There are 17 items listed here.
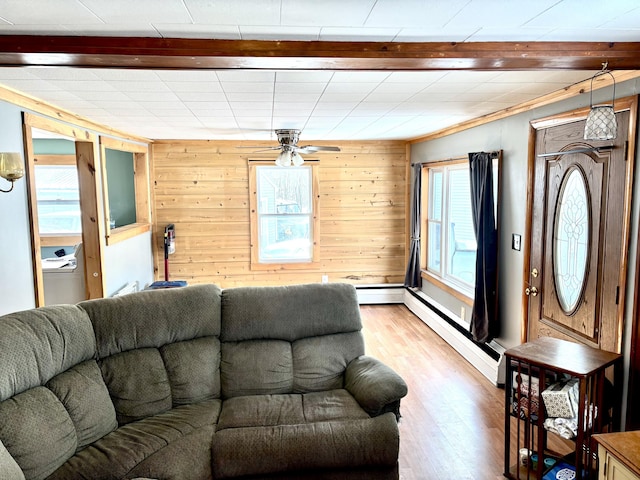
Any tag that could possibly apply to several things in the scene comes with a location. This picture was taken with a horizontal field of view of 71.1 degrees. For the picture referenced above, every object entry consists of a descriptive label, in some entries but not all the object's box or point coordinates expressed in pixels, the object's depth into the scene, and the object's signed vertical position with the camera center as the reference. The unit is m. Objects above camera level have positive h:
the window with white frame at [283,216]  6.49 -0.25
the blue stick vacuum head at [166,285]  5.17 -0.99
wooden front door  2.65 -0.26
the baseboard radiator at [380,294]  6.70 -1.43
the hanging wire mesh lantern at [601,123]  2.21 +0.36
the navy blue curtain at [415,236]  6.09 -0.54
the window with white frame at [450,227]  4.94 -0.36
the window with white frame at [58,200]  7.02 +0.01
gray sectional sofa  2.17 -1.10
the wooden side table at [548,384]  2.40 -1.12
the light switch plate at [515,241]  3.75 -0.37
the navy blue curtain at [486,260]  4.06 -0.57
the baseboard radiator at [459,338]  3.99 -1.48
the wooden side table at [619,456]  1.79 -1.06
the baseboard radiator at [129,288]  5.04 -1.03
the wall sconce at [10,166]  2.51 +0.20
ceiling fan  4.82 +0.54
